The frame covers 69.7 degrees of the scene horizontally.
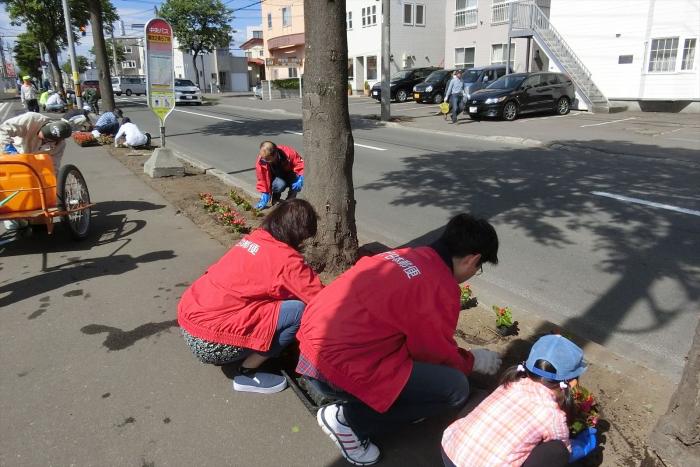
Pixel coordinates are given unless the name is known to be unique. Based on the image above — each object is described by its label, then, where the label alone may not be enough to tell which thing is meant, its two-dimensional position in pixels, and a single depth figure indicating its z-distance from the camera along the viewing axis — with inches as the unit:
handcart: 195.6
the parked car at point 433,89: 971.9
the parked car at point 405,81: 1091.9
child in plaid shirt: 79.1
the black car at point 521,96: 690.2
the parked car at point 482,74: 912.3
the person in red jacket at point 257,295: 108.6
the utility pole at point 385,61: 692.7
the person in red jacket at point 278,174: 245.0
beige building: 1684.3
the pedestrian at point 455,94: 684.7
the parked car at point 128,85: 1849.2
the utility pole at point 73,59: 758.5
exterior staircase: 814.3
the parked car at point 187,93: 1255.2
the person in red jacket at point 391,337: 85.3
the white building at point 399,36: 1315.2
